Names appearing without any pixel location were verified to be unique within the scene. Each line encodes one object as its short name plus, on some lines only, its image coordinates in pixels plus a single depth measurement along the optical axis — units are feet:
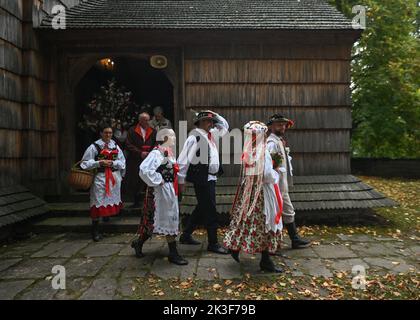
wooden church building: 20.38
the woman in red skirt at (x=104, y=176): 17.56
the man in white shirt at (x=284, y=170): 15.33
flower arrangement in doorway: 24.06
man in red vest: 20.10
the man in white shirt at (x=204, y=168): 14.78
